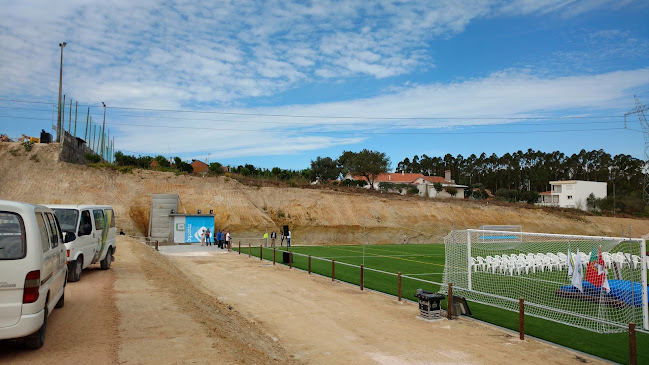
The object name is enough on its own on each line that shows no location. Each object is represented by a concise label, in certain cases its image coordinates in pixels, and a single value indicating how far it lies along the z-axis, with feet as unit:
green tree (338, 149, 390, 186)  287.69
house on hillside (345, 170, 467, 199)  294.05
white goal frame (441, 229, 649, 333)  34.06
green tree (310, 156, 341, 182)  320.70
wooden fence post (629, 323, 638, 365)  27.43
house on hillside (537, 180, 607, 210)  292.20
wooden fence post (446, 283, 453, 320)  41.22
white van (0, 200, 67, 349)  19.66
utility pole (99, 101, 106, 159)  211.82
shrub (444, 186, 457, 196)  282.36
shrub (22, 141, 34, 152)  166.71
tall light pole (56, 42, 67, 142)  154.69
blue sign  126.52
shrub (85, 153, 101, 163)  183.42
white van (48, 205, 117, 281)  41.16
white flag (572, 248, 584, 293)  40.60
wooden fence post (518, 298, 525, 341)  34.78
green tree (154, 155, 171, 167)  191.52
